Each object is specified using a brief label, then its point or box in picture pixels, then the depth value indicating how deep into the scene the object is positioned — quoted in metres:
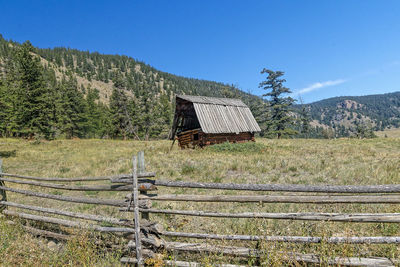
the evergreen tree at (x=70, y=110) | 49.22
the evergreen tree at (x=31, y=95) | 32.53
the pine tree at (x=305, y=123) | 61.61
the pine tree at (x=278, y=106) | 40.72
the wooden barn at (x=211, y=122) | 21.05
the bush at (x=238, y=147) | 18.88
